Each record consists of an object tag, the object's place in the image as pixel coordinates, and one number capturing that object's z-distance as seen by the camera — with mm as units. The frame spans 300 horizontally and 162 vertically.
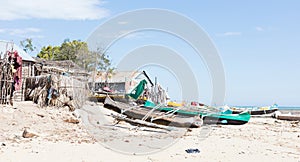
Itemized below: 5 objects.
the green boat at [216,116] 20828
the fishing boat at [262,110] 35219
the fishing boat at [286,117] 31278
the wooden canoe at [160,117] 17531
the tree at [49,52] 46969
